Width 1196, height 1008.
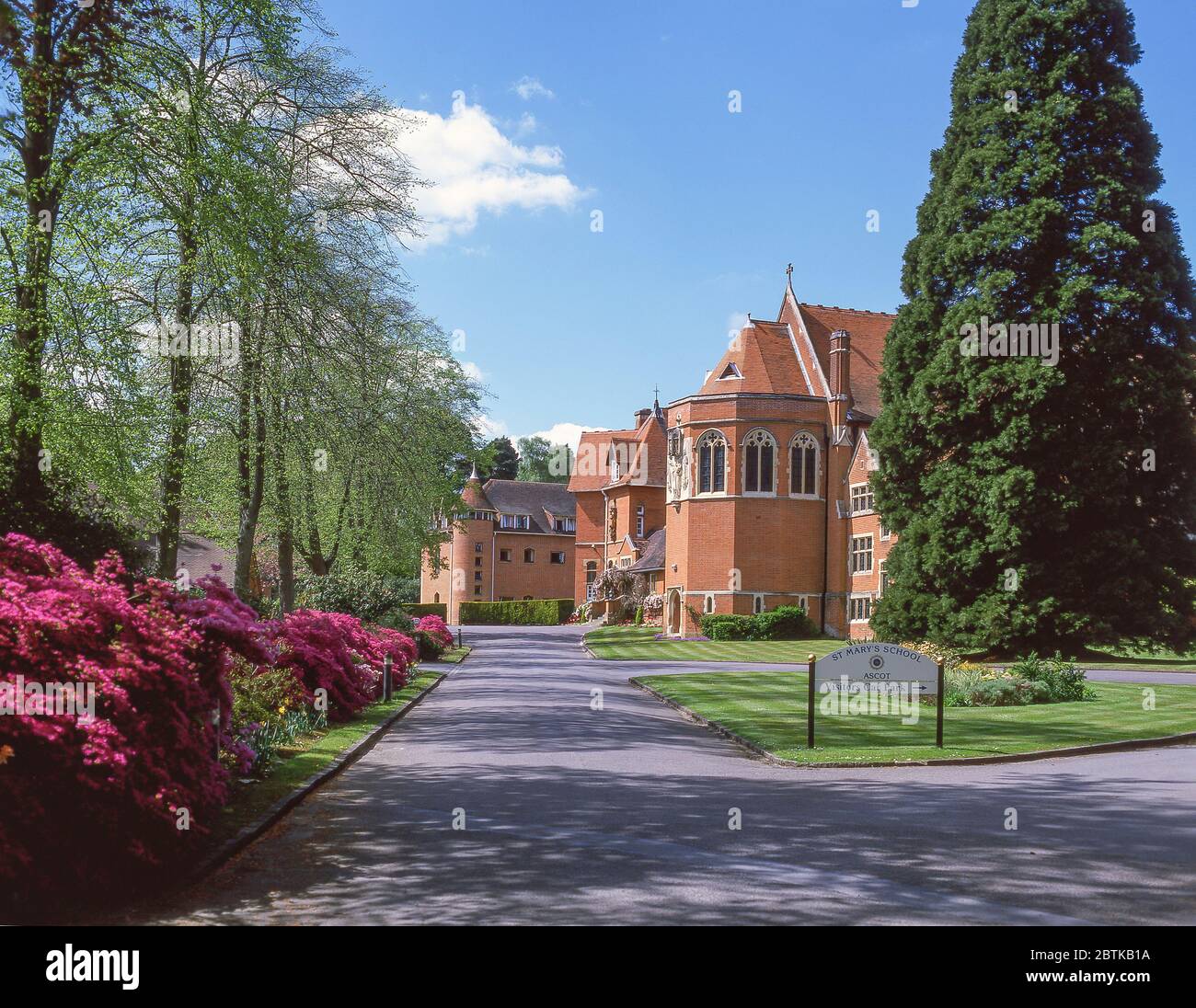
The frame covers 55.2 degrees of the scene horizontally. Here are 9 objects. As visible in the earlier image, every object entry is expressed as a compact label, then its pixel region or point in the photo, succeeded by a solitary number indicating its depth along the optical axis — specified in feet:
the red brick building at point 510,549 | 329.52
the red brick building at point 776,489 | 180.14
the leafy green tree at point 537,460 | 427.33
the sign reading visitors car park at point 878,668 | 51.13
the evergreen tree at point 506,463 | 430.36
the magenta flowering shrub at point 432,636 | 125.39
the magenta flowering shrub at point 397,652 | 78.84
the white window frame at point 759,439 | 183.01
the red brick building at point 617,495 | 270.05
